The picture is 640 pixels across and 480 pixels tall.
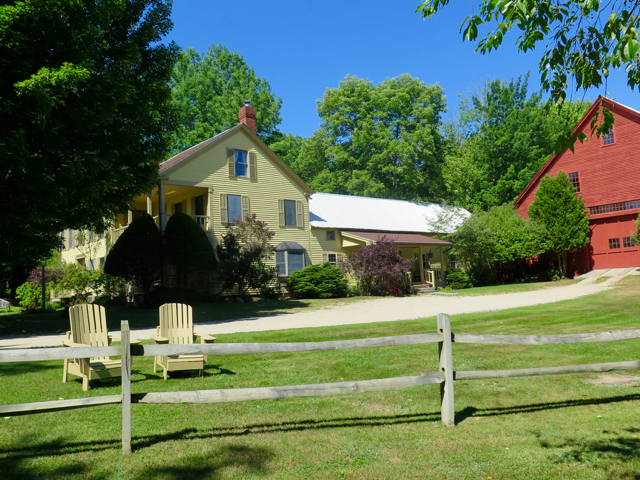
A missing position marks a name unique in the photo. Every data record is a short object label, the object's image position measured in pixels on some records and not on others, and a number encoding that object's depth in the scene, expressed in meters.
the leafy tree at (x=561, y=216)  27.38
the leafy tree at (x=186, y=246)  20.59
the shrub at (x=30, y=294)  24.33
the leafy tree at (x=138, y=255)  19.98
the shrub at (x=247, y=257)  21.92
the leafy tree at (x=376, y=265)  24.02
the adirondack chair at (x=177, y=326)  7.95
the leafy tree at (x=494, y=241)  27.73
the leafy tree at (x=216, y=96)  39.06
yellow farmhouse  23.56
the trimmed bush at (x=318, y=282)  23.72
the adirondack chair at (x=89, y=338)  6.39
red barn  26.48
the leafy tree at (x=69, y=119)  11.55
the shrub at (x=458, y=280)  28.95
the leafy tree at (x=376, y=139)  41.72
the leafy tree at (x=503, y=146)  38.16
